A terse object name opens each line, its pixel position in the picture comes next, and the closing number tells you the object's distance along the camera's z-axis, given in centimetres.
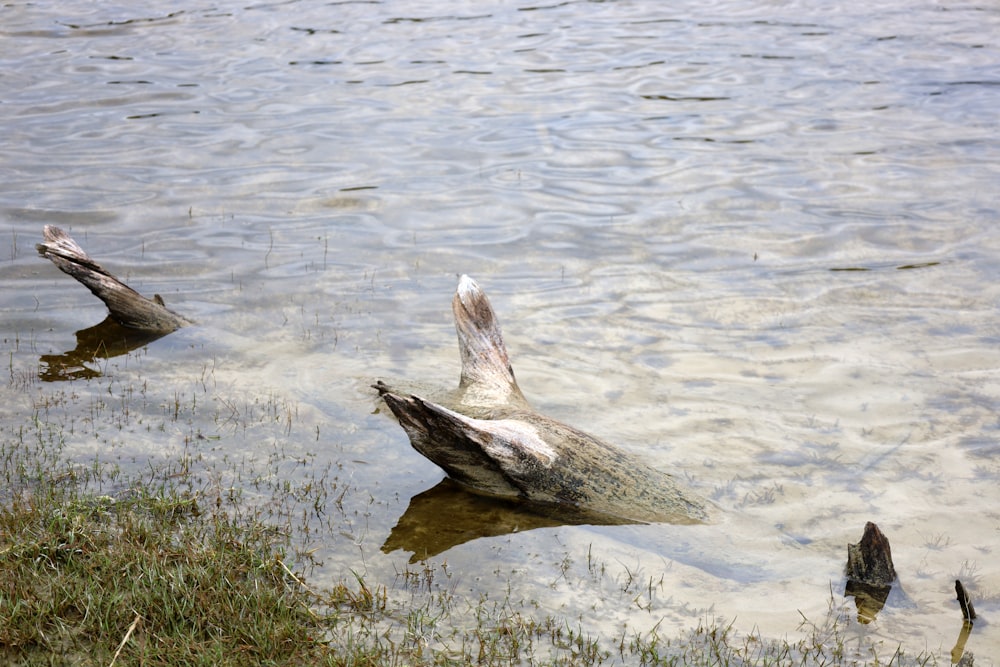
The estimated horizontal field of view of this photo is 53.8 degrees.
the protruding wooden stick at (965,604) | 514
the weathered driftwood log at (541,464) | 603
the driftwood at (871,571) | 533
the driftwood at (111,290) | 812
